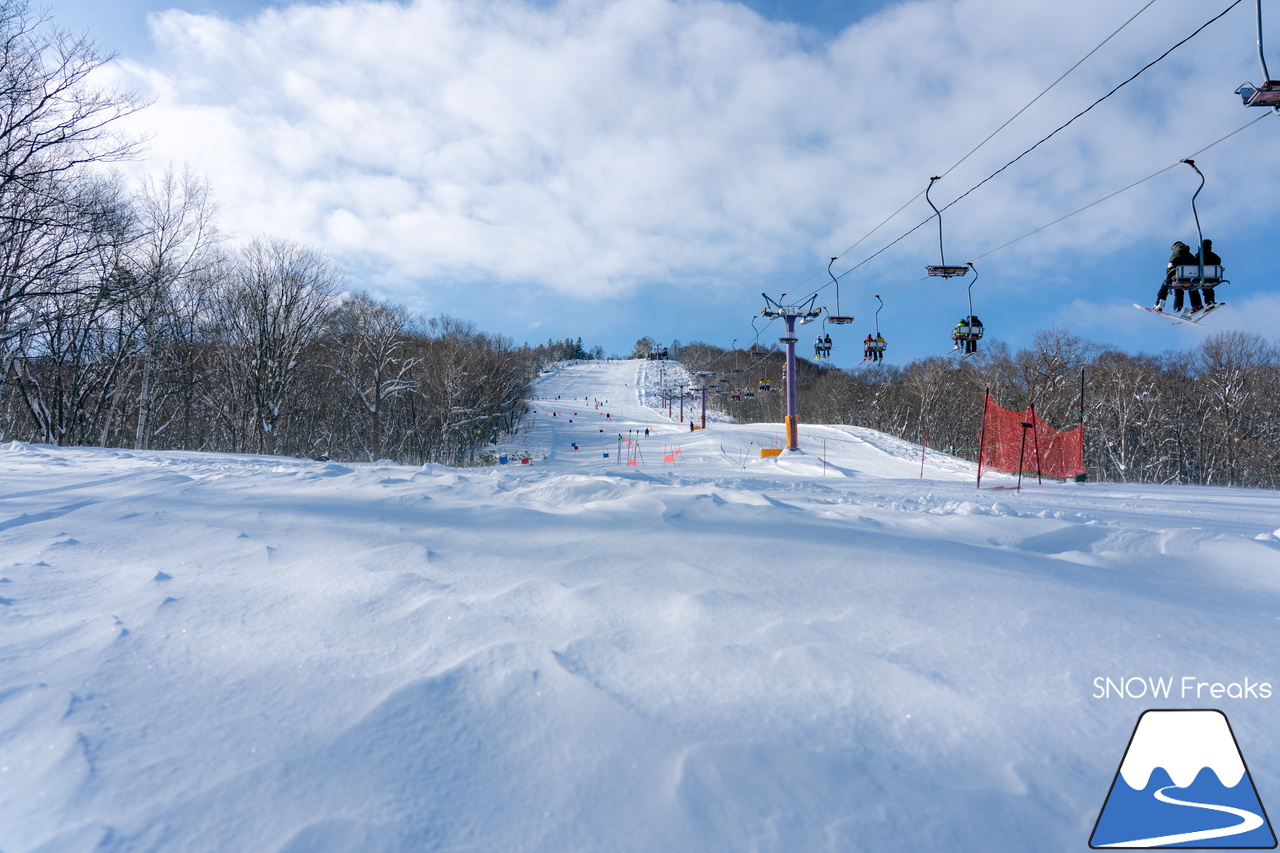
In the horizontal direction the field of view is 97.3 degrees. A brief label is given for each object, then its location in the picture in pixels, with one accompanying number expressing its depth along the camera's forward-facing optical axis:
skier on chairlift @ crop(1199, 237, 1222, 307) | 9.20
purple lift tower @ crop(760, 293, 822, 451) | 25.66
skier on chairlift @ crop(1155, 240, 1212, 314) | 9.30
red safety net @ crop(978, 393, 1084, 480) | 18.69
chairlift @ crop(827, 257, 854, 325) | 21.08
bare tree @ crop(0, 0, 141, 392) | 14.38
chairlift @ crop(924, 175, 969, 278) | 13.73
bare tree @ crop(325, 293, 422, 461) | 30.91
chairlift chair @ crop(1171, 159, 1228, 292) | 9.19
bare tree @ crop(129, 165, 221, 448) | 22.09
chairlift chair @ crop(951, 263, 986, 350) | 15.61
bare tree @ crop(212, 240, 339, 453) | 26.20
